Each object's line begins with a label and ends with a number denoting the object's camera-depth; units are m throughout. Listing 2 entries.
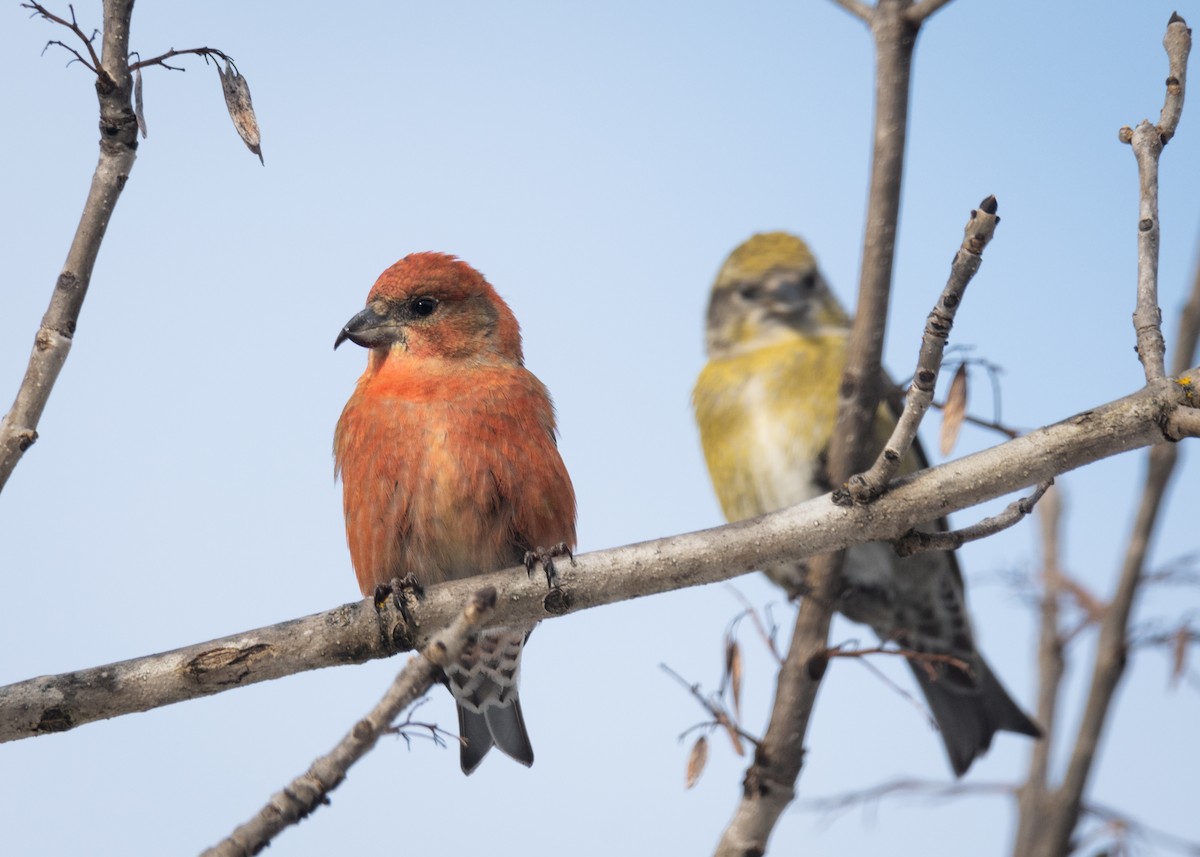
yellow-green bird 10.42
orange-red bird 7.22
